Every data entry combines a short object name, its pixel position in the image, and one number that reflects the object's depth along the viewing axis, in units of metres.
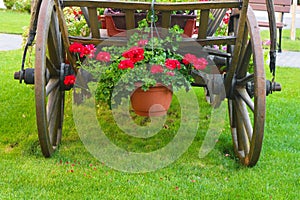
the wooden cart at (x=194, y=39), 2.29
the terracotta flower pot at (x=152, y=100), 2.52
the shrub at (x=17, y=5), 13.36
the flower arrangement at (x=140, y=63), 2.40
